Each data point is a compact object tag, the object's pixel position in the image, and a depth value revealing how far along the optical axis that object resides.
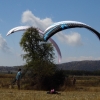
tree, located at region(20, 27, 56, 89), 25.69
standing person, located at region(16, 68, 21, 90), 22.39
